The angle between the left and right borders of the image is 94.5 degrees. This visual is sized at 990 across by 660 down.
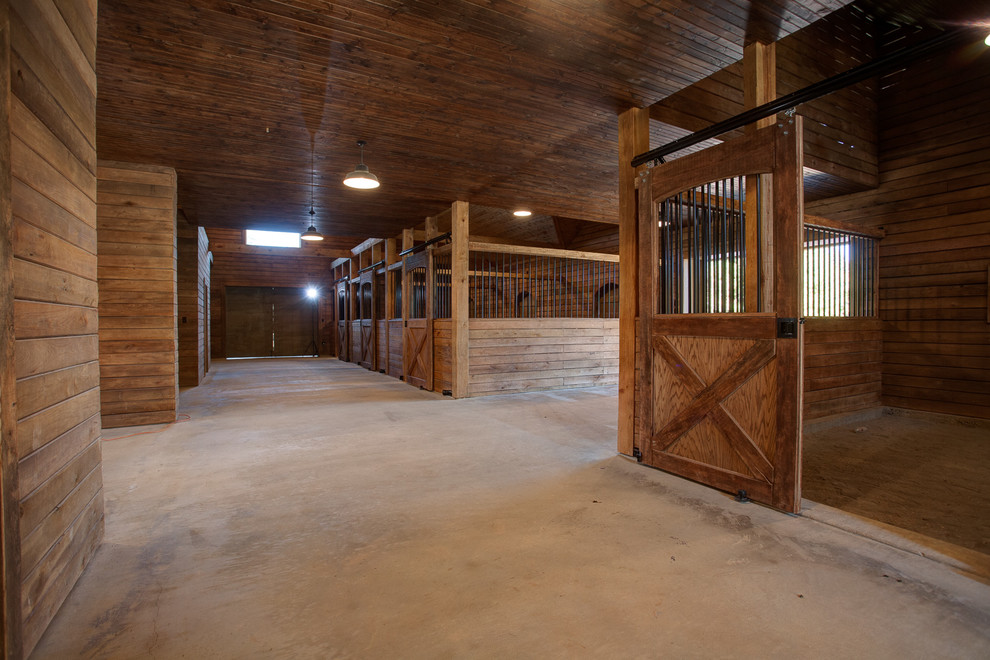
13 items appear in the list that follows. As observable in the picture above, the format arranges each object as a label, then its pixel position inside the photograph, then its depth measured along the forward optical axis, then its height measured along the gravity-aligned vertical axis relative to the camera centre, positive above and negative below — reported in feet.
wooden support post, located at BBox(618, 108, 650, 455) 11.57 +0.81
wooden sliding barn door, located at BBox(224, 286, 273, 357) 46.88 +0.23
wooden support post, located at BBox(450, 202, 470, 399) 20.74 +0.56
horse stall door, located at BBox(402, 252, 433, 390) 23.53 -0.03
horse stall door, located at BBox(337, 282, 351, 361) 41.25 -0.02
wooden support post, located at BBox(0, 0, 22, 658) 4.04 -0.98
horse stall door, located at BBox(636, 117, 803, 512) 8.17 -0.22
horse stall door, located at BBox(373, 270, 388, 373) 31.14 -0.50
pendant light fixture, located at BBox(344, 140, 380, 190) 14.69 +4.74
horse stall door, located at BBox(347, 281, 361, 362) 37.81 +0.30
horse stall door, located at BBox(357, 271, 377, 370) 33.40 +0.05
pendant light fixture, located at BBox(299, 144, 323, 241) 22.28 +4.78
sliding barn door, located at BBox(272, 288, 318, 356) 48.39 +0.21
